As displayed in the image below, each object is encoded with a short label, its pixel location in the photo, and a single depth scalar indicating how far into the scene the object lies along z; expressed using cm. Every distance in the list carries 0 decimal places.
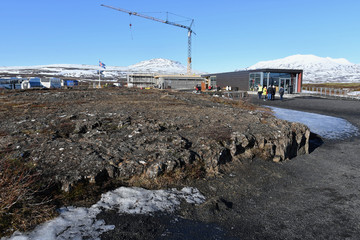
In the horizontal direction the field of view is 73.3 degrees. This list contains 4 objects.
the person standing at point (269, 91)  2658
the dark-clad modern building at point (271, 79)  3881
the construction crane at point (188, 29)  12438
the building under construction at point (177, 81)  5957
